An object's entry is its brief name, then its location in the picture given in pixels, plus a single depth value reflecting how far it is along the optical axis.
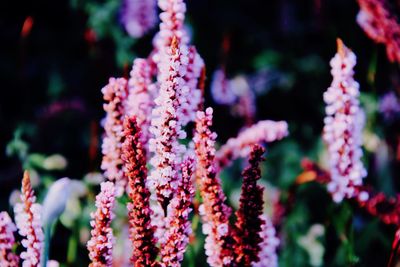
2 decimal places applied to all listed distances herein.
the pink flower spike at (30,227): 0.49
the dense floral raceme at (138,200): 0.48
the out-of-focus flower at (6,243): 0.50
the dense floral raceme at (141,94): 0.54
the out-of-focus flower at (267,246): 0.54
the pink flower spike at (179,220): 0.48
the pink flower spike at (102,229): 0.47
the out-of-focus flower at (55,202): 0.52
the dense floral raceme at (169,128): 0.48
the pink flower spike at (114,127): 0.54
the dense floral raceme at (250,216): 0.49
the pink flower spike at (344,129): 0.53
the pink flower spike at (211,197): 0.49
